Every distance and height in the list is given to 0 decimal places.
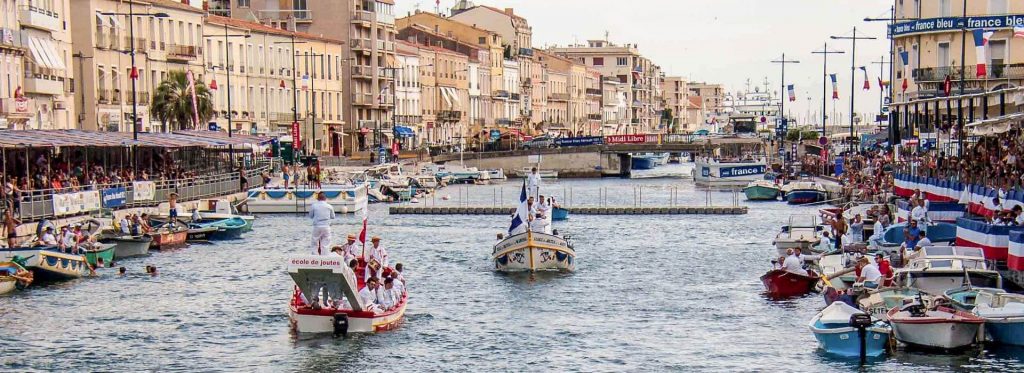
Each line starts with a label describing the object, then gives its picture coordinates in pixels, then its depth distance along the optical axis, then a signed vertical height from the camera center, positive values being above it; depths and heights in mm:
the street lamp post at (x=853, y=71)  116475 +4034
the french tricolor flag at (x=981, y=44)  64750 +3146
